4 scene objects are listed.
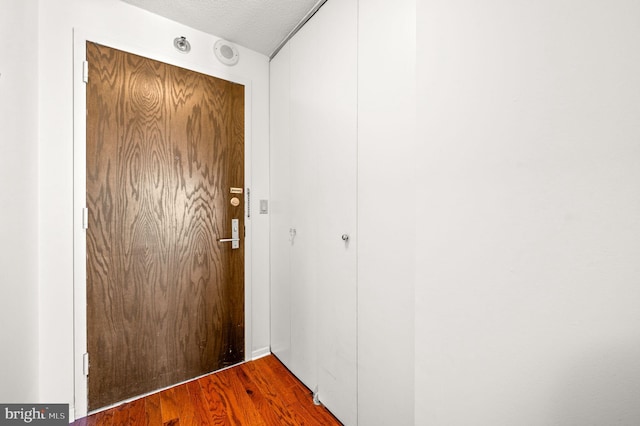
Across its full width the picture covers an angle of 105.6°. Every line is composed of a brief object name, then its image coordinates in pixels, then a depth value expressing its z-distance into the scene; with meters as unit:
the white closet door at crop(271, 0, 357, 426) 1.35
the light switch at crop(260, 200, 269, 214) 2.14
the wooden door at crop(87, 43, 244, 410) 1.53
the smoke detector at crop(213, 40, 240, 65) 1.88
